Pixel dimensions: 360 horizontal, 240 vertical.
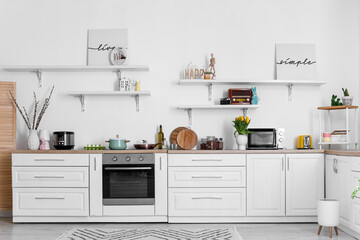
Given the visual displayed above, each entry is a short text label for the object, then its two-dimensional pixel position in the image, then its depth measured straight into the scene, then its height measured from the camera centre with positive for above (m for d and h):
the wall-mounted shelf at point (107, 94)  4.74 +0.31
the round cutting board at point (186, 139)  4.57 -0.24
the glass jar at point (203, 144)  4.68 -0.31
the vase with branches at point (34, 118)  4.61 +0.00
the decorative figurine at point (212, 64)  4.85 +0.68
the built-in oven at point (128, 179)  4.37 -0.68
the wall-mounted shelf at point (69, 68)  4.77 +0.62
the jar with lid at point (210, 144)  4.57 -0.30
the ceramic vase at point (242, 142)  4.59 -0.27
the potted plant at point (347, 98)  4.67 +0.25
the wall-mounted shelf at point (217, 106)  4.71 +0.15
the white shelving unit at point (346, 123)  4.57 -0.05
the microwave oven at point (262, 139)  4.59 -0.24
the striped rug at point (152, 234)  3.74 -1.15
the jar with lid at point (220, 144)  4.62 -0.31
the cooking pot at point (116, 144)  4.55 -0.30
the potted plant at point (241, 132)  4.59 -0.16
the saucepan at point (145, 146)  4.56 -0.32
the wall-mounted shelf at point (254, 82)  4.76 +0.45
